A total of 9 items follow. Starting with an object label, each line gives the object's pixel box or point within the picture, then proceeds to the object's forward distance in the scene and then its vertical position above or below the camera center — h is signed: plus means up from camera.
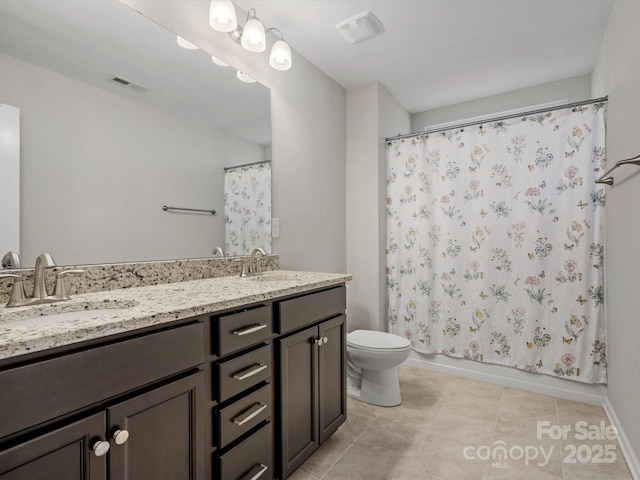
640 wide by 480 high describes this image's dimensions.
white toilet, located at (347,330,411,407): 2.06 -0.80
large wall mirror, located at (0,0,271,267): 1.17 +0.47
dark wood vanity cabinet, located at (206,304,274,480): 1.08 -0.54
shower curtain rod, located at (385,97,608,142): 2.11 +0.87
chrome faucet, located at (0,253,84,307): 1.03 -0.14
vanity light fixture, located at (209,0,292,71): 1.57 +1.07
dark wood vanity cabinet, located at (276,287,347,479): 1.37 -0.60
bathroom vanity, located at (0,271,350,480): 0.70 -0.39
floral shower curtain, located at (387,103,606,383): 2.17 -0.02
